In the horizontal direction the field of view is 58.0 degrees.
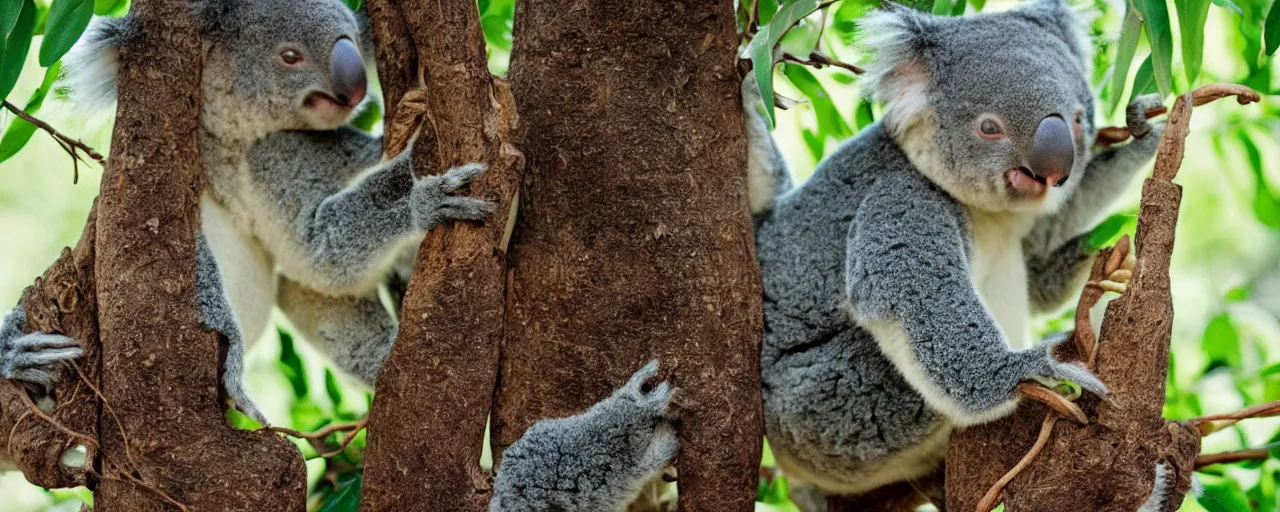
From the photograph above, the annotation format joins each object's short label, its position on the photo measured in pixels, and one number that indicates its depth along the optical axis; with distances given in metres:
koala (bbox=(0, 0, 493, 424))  3.48
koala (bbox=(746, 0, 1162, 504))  3.06
